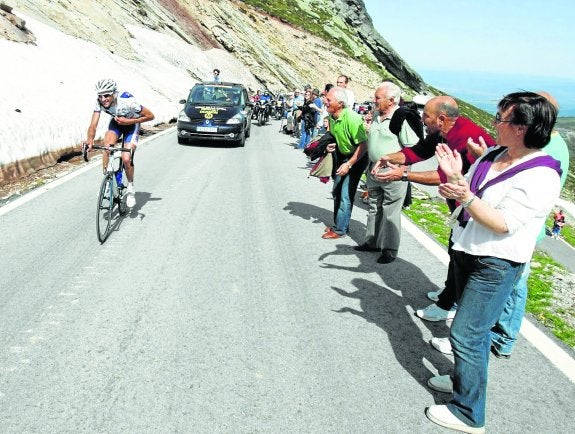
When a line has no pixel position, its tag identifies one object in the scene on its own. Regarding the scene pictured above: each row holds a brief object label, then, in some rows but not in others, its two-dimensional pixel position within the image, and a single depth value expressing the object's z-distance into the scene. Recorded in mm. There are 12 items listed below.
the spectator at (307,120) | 14508
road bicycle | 6027
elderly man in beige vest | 5523
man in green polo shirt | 6332
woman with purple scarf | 2598
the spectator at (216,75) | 22594
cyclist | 6425
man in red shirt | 4082
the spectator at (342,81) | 9602
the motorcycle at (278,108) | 27159
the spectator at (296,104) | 18864
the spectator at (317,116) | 14734
